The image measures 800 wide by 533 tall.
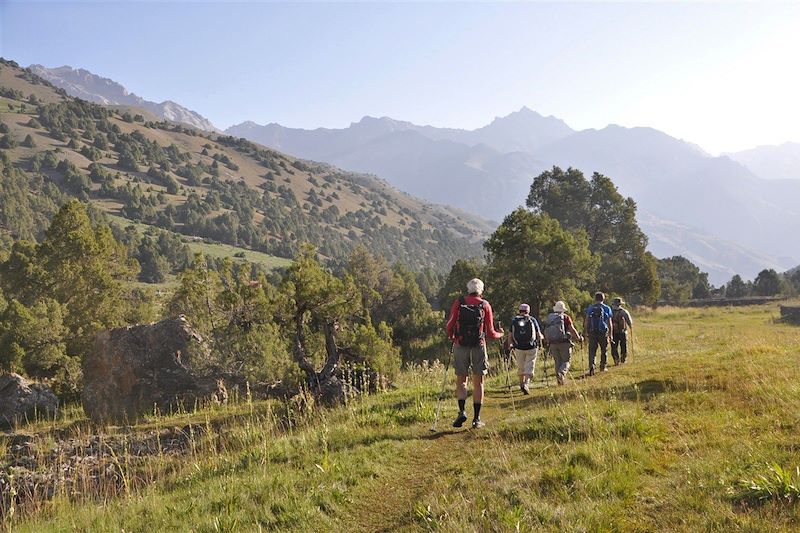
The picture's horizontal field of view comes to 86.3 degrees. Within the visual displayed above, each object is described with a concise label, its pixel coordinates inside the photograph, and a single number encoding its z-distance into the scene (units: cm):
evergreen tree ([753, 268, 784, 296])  7292
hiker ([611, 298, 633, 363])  1495
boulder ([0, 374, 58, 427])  1869
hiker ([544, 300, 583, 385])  1219
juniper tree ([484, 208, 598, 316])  2550
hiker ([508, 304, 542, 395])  1124
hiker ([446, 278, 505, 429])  791
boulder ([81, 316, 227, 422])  1808
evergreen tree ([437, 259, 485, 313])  3610
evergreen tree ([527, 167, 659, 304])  4525
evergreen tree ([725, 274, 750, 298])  8206
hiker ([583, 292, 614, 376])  1311
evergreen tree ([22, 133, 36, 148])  13850
